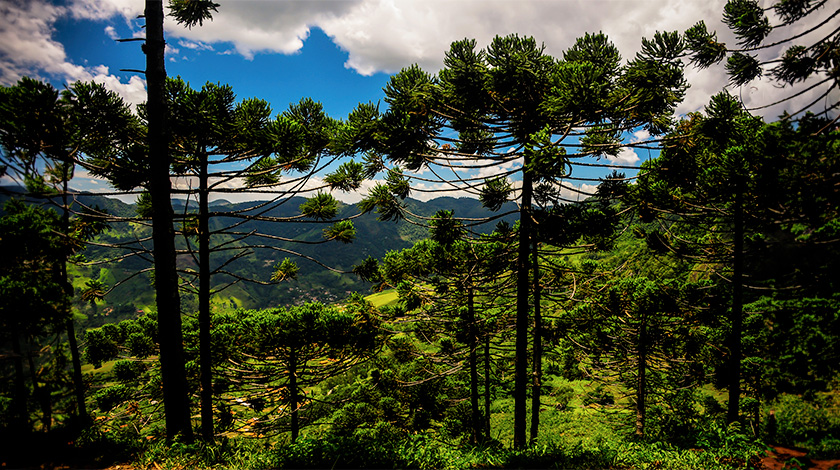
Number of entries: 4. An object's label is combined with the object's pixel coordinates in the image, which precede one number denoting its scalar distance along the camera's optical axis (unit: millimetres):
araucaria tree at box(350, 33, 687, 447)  5586
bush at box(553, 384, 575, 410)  32125
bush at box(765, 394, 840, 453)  15117
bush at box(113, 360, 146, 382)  14695
